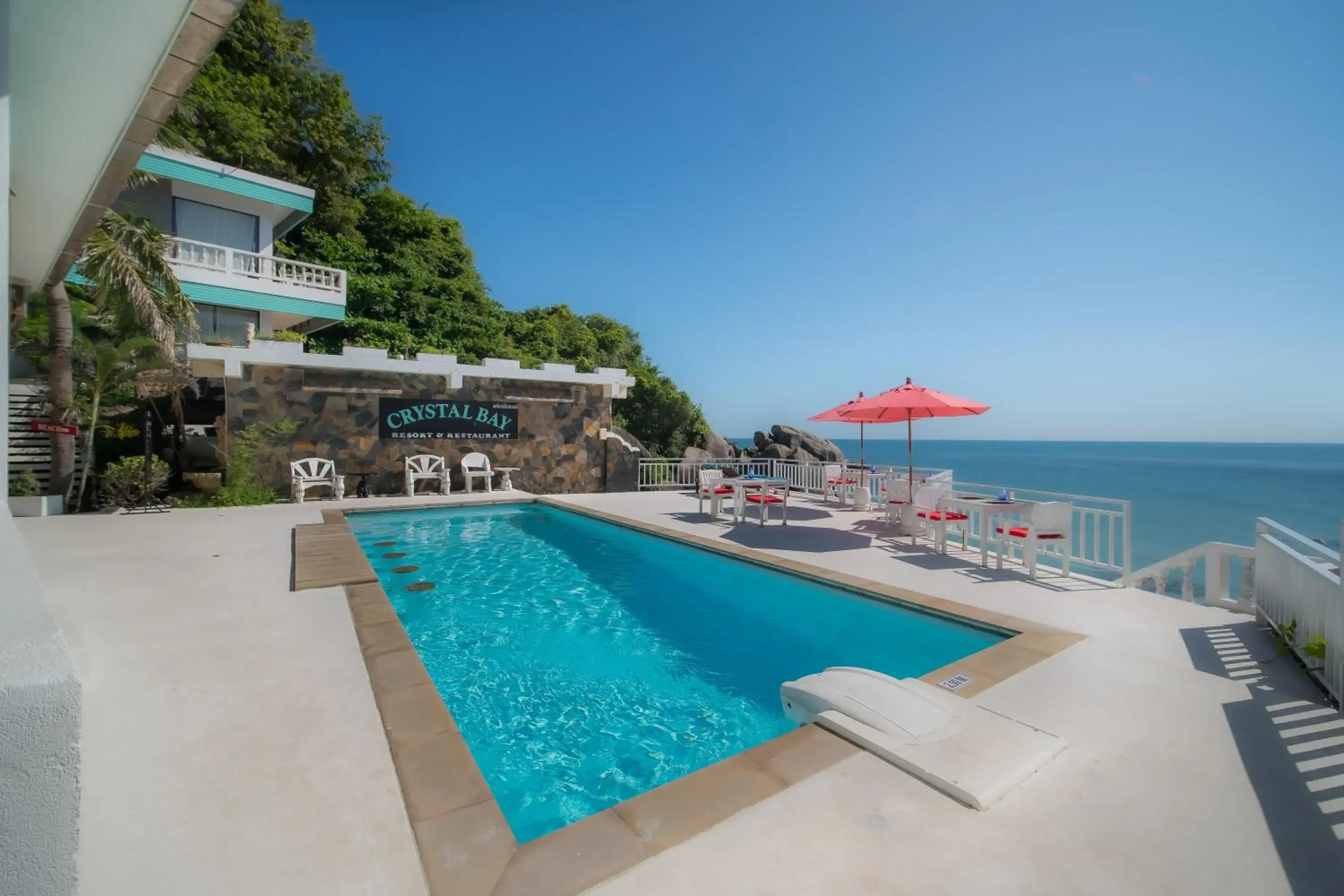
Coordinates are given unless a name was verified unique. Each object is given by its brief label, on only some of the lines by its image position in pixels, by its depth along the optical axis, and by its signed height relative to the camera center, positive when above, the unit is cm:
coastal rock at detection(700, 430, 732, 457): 2680 +4
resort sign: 1146 +56
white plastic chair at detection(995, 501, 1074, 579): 531 -78
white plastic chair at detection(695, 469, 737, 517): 948 -74
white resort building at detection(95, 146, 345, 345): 1270 +494
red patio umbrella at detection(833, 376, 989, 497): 745 +53
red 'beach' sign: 831 +26
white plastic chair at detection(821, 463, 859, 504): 1058 -67
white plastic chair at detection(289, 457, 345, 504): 1021 -57
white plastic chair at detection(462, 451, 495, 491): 1202 -48
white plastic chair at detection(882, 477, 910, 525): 798 -72
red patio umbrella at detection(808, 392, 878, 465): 881 +49
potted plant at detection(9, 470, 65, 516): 841 -80
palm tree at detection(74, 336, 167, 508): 887 +123
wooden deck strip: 505 -115
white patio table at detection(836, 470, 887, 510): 965 -69
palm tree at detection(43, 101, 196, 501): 839 +240
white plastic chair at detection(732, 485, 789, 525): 850 -81
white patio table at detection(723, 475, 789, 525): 880 -67
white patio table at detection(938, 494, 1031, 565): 578 -64
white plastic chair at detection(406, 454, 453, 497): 1152 -50
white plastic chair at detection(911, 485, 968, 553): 653 -81
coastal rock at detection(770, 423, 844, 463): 2889 +16
